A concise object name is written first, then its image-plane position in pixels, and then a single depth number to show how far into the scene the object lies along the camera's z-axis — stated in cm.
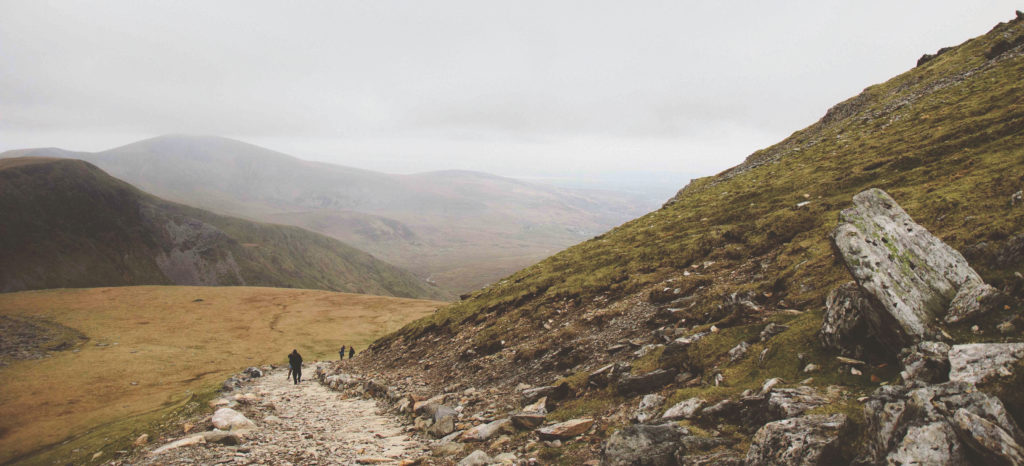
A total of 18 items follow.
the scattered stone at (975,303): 968
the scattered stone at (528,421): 1595
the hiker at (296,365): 4156
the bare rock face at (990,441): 586
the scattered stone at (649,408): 1313
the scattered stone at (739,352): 1440
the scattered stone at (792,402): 931
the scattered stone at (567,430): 1398
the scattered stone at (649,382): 1534
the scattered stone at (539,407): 1732
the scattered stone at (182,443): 1847
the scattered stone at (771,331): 1470
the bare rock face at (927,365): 805
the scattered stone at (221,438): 1906
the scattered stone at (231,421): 2098
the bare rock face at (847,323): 1108
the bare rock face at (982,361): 704
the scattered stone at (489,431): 1620
